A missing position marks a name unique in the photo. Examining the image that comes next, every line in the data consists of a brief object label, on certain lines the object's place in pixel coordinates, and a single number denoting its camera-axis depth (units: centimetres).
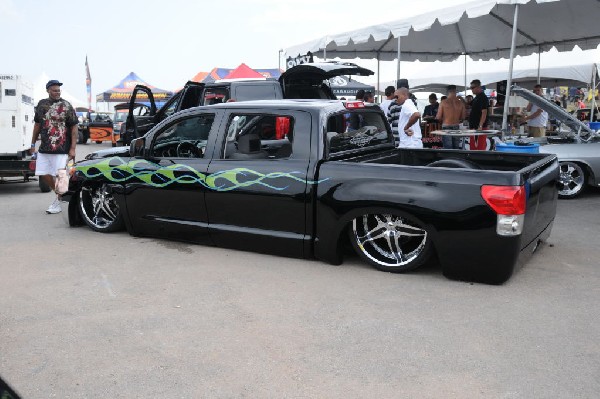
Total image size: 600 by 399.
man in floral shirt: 784
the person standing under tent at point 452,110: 1180
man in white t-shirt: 846
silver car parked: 869
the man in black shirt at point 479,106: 1113
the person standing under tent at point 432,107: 1642
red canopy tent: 2818
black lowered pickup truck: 446
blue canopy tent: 3991
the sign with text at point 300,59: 1474
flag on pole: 5359
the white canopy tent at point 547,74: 2164
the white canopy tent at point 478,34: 1148
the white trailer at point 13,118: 1017
